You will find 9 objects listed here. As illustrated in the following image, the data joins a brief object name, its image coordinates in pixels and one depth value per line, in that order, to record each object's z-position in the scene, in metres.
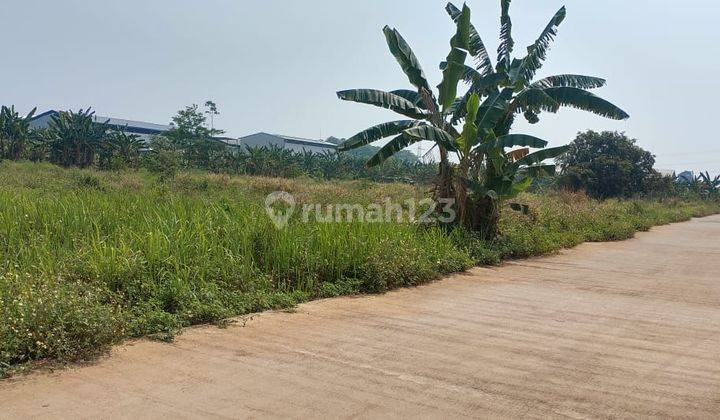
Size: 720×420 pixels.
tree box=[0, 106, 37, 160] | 32.69
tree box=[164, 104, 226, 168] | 40.63
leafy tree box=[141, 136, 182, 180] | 30.58
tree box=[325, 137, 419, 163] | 73.08
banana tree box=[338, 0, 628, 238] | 10.77
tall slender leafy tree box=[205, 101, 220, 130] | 51.88
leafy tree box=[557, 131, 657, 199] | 34.38
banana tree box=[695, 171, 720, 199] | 50.51
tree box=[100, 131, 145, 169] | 34.66
